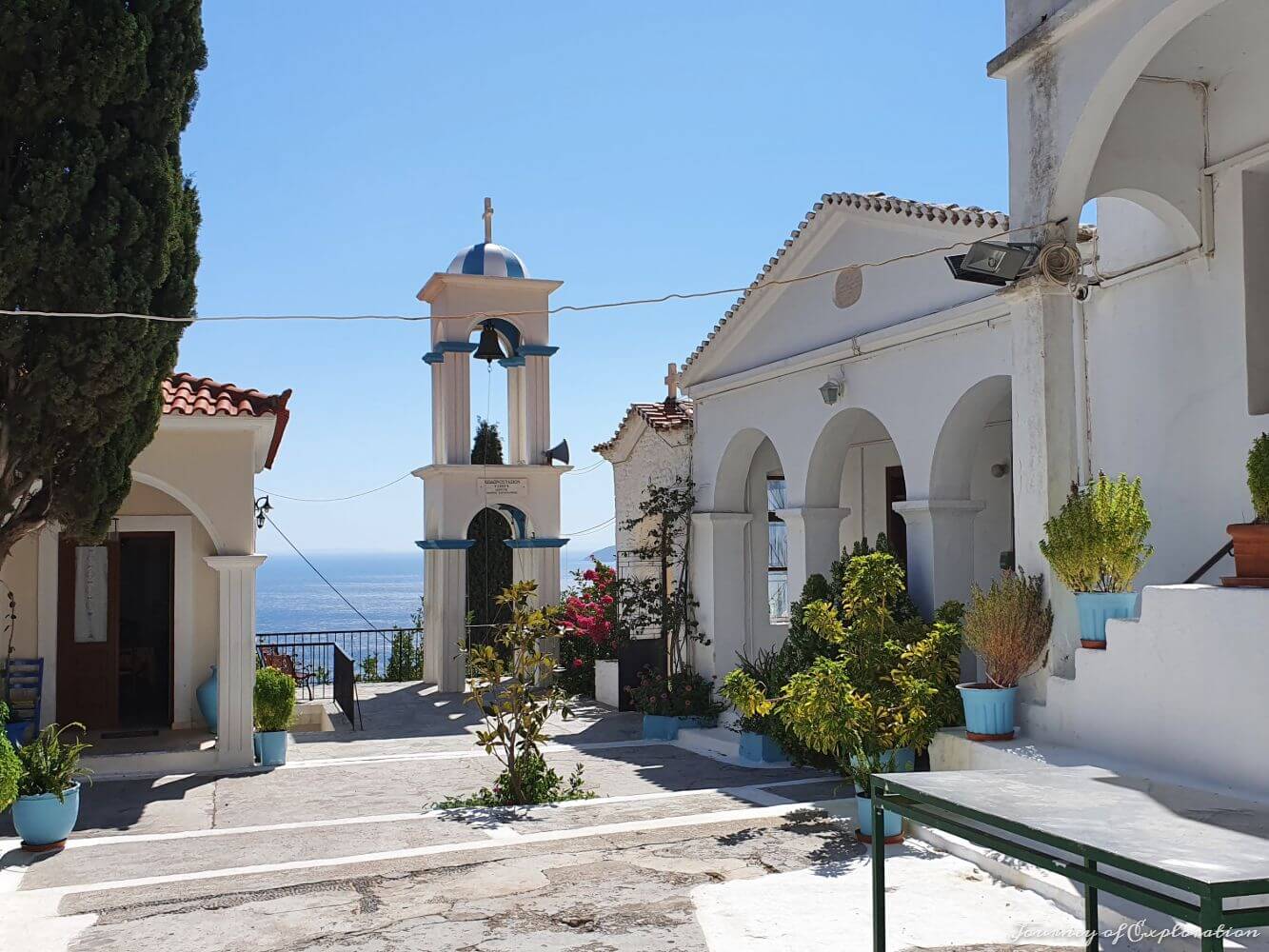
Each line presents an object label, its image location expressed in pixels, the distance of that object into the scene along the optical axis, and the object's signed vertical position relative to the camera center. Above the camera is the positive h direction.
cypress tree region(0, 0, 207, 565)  8.61 +2.59
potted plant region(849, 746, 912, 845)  7.66 -1.61
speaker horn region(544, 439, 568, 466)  18.72 +1.69
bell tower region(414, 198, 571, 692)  17.98 +1.92
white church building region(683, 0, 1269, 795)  6.62 +1.64
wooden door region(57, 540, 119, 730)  12.78 -0.83
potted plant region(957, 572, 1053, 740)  7.54 -0.60
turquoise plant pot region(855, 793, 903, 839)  7.62 -1.79
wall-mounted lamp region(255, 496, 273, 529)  14.22 +0.64
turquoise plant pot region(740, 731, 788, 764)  11.37 -1.93
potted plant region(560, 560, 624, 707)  16.08 -1.00
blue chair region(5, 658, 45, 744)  11.63 -1.29
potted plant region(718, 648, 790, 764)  11.19 -1.73
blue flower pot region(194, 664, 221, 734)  12.46 -1.51
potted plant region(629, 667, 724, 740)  13.51 -1.74
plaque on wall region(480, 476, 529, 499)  18.31 +1.17
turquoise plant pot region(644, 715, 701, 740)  13.48 -2.00
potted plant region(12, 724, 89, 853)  7.93 -1.64
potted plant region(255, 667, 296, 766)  11.63 -1.56
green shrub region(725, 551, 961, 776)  7.98 -0.92
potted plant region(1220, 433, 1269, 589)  6.21 +0.08
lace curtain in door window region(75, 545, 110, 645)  12.84 -0.35
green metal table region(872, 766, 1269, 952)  3.32 -0.97
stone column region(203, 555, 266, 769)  11.55 -1.02
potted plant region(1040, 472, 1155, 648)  6.99 +0.03
